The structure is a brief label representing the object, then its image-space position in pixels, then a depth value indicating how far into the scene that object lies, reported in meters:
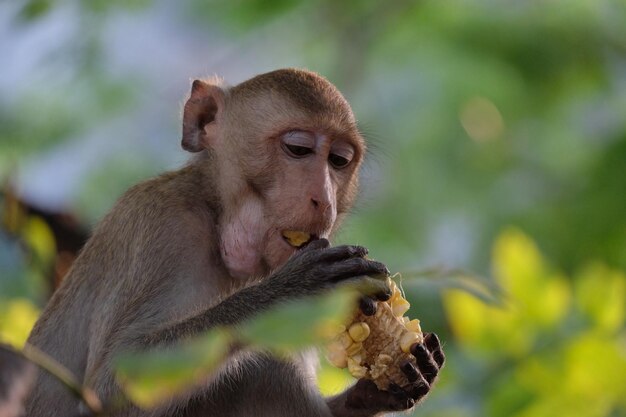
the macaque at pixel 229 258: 7.84
